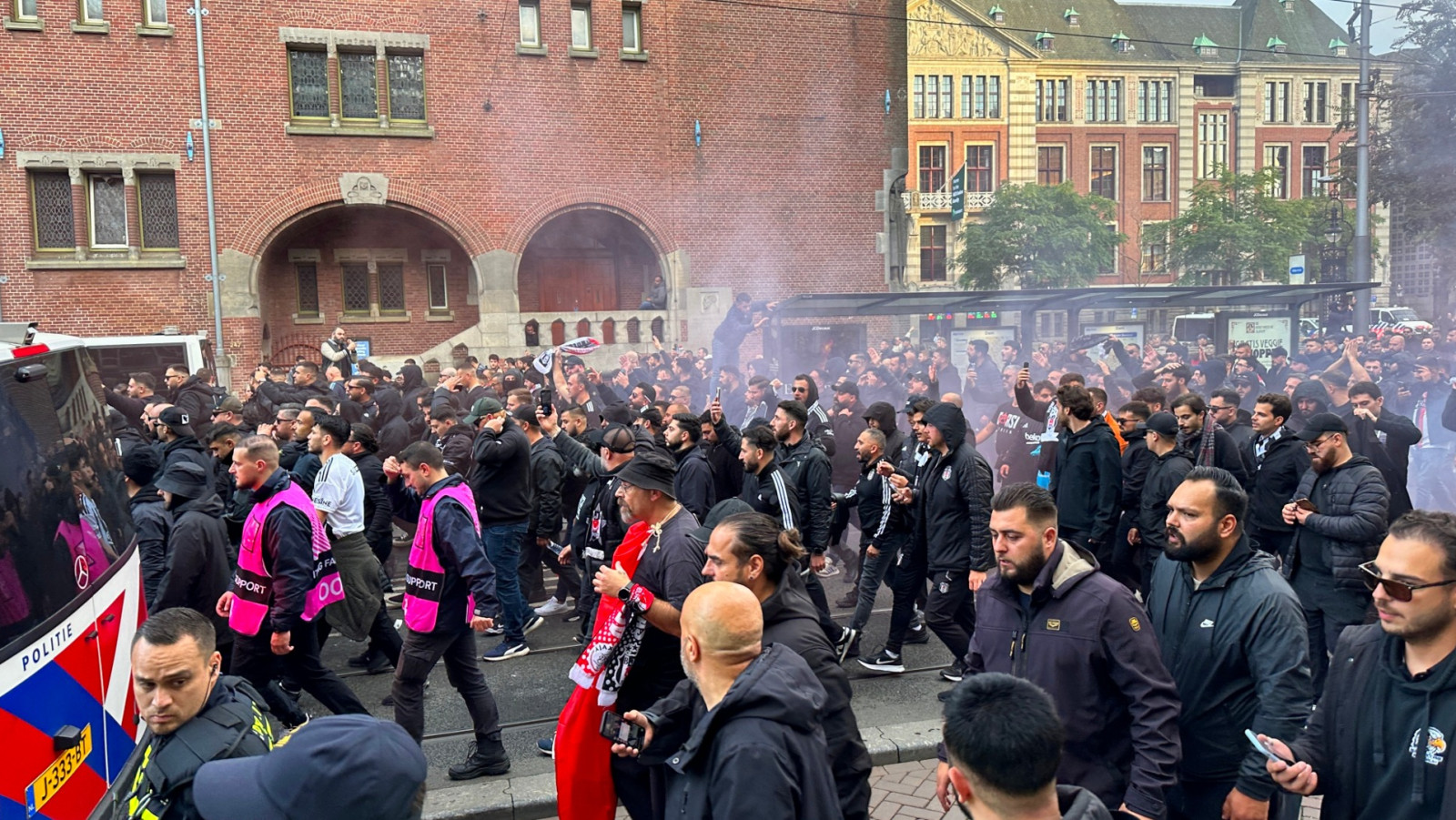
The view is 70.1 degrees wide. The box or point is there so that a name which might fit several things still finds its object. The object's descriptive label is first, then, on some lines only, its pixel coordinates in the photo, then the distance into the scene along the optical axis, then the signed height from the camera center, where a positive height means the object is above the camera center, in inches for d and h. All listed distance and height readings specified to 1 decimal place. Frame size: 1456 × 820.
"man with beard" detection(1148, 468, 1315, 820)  130.6 -44.2
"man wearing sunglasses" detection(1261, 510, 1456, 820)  110.1 -43.0
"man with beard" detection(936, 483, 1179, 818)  130.6 -44.1
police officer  108.0 -41.8
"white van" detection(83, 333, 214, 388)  566.6 -6.7
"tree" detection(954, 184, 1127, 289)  1653.5 +130.2
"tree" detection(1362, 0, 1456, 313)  959.0 +180.4
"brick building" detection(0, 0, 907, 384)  778.8 +142.5
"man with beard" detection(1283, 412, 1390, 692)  218.8 -45.7
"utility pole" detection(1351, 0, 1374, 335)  836.6 +106.0
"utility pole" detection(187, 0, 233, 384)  789.9 +79.3
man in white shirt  278.1 -55.1
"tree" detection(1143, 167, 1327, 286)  1766.7 +147.0
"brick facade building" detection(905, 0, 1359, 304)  2041.1 +452.1
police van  130.8 -35.4
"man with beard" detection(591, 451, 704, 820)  159.8 -41.4
